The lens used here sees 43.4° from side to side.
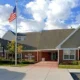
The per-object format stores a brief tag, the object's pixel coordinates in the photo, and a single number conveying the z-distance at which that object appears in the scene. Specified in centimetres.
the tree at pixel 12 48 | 1946
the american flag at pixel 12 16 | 1387
